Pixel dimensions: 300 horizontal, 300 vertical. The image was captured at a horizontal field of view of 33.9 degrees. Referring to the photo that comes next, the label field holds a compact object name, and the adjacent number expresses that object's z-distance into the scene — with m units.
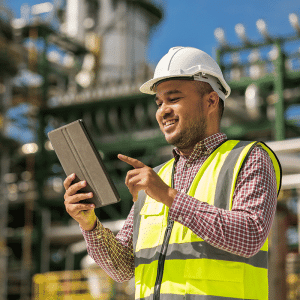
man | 2.43
